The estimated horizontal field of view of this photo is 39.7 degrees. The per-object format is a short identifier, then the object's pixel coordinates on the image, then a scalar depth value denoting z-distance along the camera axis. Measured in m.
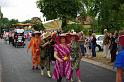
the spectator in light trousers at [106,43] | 9.65
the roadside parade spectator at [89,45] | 10.99
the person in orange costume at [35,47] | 7.28
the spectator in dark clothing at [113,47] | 8.86
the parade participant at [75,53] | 5.40
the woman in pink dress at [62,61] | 4.28
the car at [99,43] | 13.26
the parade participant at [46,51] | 6.65
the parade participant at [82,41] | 10.63
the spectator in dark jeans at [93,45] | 10.63
